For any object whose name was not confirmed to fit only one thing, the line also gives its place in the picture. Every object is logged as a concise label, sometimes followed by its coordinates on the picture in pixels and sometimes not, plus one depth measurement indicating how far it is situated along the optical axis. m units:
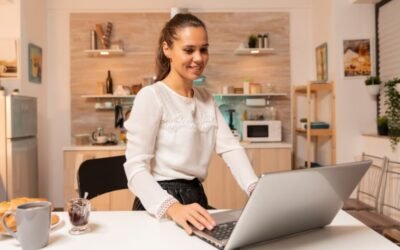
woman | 1.15
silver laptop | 0.73
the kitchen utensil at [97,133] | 3.95
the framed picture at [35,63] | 3.73
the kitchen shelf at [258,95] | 4.04
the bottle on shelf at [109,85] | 4.12
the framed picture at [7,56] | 3.48
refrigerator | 2.98
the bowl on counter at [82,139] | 3.90
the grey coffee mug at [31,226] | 0.84
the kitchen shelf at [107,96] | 4.05
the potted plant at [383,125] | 3.10
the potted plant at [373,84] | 3.30
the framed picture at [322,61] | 3.73
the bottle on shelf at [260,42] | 4.09
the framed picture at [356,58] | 3.47
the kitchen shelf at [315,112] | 3.55
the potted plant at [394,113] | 2.82
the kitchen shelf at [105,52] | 4.02
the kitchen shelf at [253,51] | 4.03
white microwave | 3.89
